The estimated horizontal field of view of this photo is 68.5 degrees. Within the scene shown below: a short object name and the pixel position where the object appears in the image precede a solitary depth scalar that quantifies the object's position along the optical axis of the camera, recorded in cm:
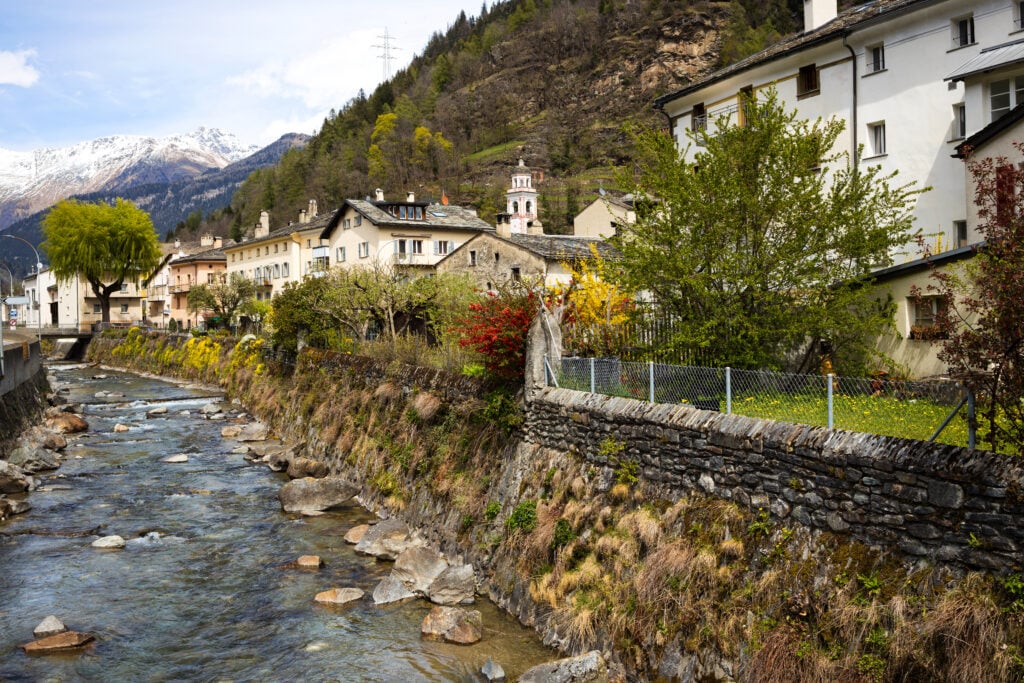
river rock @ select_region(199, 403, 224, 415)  3975
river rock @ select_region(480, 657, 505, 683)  1194
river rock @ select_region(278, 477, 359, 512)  2200
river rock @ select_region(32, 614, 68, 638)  1336
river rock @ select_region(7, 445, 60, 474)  2636
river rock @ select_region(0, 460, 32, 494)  2344
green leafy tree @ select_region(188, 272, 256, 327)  6556
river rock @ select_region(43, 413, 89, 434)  3412
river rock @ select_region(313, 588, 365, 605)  1513
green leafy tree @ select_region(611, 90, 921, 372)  1561
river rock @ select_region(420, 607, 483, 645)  1333
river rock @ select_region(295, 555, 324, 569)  1717
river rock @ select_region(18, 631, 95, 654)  1286
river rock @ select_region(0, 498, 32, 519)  2095
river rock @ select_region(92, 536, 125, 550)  1853
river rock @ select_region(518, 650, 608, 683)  1112
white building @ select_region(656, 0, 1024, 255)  2467
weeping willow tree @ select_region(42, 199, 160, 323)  7412
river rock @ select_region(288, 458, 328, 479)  2620
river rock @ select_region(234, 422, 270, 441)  3291
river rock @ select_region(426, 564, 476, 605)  1512
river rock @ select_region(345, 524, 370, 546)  1891
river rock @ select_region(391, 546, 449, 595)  1564
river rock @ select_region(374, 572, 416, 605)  1509
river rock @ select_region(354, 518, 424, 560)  1788
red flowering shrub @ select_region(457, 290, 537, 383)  1820
